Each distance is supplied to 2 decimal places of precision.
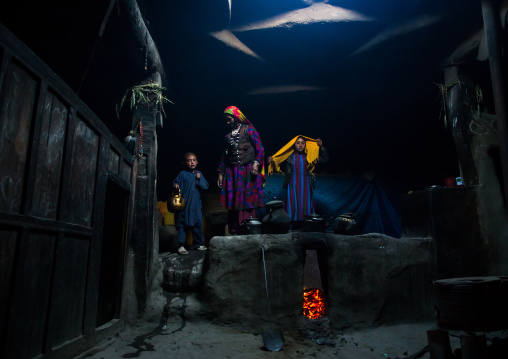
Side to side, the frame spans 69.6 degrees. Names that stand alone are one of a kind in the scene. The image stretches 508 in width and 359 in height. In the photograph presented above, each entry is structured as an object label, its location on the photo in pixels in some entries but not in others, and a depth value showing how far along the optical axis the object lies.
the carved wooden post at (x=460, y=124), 5.36
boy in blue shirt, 5.67
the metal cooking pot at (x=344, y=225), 5.30
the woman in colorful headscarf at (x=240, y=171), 6.04
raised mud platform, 4.65
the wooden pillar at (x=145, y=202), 4.77
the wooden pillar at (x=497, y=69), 4.67
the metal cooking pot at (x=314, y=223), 5.34
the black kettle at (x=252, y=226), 5.12
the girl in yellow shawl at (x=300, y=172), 6.97
